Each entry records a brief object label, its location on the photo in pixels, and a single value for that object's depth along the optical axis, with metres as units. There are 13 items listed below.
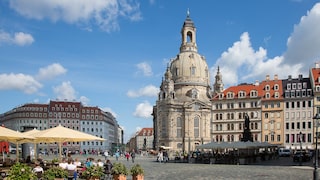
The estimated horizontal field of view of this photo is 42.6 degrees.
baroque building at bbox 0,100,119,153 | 134.62
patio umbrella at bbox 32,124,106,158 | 24.12
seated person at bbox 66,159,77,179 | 19.87
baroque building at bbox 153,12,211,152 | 109.87
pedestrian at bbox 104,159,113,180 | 22.22
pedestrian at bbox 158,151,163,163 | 55.65
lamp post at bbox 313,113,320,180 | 21.09
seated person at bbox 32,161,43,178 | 18.67
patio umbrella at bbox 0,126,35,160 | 21.52
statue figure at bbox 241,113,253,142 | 59.67
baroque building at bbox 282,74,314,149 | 84.38
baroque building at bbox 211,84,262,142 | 91.69
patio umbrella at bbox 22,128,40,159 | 26.12
